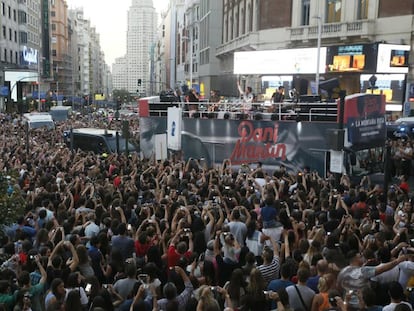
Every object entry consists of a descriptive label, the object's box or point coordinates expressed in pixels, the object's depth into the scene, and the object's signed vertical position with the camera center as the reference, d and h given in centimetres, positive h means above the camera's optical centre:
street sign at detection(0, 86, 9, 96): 6199 -142
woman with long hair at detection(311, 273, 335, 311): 587 -227
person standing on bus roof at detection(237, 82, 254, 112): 2063 -67
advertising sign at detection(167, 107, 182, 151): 1987 -164
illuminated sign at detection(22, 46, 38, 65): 8339 +368
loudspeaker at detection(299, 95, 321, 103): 1967 -50
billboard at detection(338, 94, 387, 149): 1738 -108
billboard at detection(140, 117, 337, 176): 1873 -208
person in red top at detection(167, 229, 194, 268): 750 -234
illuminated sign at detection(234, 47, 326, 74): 4144 +181
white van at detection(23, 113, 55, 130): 3425 -263
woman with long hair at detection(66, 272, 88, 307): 639 -239
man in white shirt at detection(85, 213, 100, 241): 868 -237
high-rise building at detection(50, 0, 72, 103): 13300 +875
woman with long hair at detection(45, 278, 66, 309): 618 -239
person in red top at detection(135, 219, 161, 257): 805 -235
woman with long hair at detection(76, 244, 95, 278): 718 -238
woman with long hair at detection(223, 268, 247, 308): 620 -230
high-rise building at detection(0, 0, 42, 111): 7419 +461
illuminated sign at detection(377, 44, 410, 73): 3650 +197
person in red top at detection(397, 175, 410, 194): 1427 -260
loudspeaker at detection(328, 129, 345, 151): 1371 -134
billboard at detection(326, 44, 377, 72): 3819 +198
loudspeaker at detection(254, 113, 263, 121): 1984 -117
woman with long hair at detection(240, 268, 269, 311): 596 -230
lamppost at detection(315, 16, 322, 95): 3409 +159
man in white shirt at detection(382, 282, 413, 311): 560 -211
